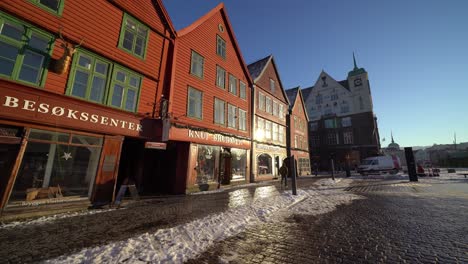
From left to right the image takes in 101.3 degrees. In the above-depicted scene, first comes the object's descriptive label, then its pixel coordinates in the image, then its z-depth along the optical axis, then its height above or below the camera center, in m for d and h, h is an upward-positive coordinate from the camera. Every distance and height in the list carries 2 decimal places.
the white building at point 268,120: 19.70 +5.47
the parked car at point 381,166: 27.61 +0.60
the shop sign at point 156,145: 9.71 +1.00
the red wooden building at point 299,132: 27.19 +5.40
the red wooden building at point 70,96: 6.45 +2.72
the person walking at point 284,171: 15.20 -0.26
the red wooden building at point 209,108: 12.11 +4.29
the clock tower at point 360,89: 44.62 +18.94
